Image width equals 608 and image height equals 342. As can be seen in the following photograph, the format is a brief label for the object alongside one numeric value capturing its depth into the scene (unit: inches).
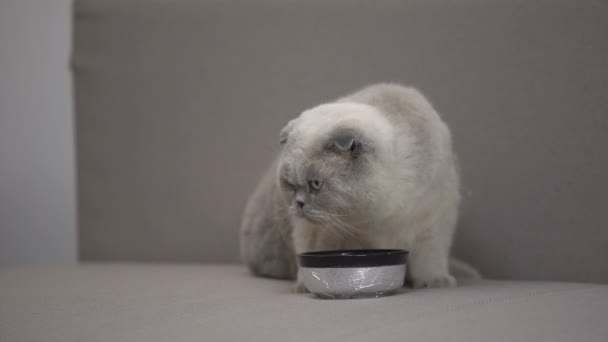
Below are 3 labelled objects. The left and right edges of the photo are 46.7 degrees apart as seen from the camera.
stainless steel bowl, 73.0
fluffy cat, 77.2
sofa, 64.1
